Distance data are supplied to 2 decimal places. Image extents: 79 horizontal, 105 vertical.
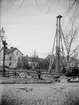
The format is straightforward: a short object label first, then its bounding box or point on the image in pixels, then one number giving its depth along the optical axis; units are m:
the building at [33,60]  21.31
